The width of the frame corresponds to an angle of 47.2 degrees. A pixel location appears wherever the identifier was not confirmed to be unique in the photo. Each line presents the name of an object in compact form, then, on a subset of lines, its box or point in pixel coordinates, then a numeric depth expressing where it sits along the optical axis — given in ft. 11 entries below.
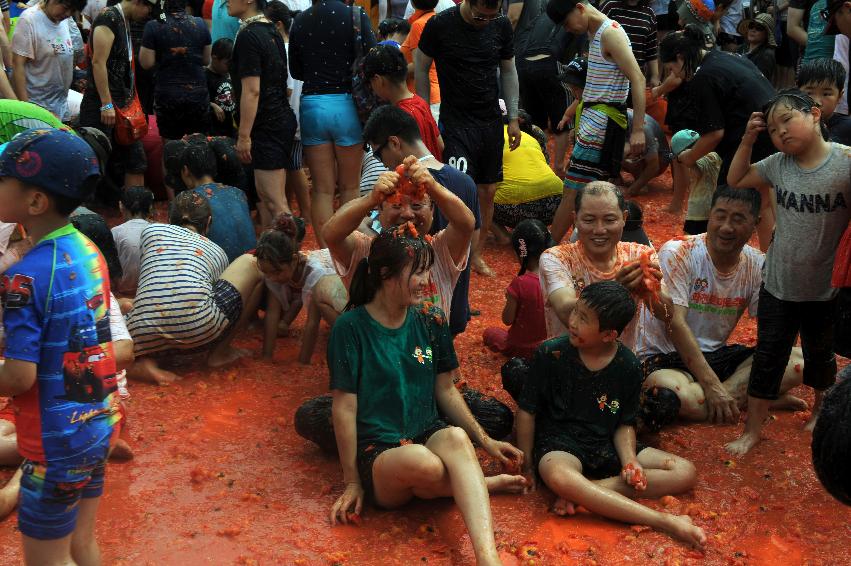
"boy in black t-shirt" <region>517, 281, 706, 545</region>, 14.24
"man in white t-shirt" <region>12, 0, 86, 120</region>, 26.27
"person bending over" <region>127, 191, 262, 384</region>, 18.28
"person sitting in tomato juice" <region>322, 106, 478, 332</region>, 14.40
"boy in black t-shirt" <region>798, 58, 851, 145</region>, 17.56
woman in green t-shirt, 13.61
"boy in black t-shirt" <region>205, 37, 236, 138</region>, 30.19
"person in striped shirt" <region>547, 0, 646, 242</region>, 22.75
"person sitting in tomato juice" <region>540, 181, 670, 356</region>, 15.30
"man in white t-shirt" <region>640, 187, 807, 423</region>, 16.96
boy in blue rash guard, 10.18
